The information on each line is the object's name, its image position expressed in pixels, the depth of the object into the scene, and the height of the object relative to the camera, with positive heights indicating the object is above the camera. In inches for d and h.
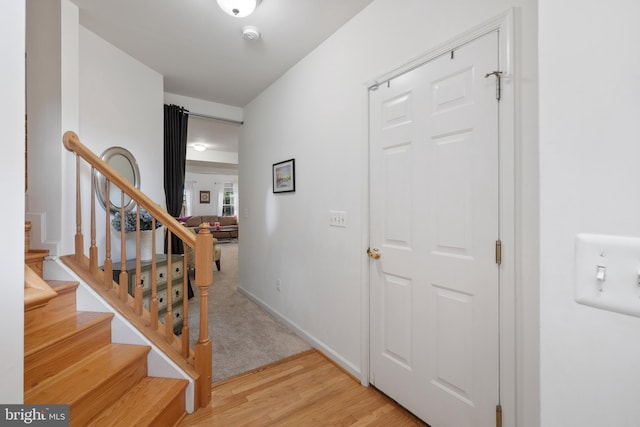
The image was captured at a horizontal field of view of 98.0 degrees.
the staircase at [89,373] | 50.5 -31.7
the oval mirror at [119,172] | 92.4 +15.5
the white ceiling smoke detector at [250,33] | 83.5 +55.1
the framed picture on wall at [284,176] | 105.7 +15.0
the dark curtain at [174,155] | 128.2 +28.2
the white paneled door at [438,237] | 49.8 -5.0
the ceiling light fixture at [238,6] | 67.5 +51.3
